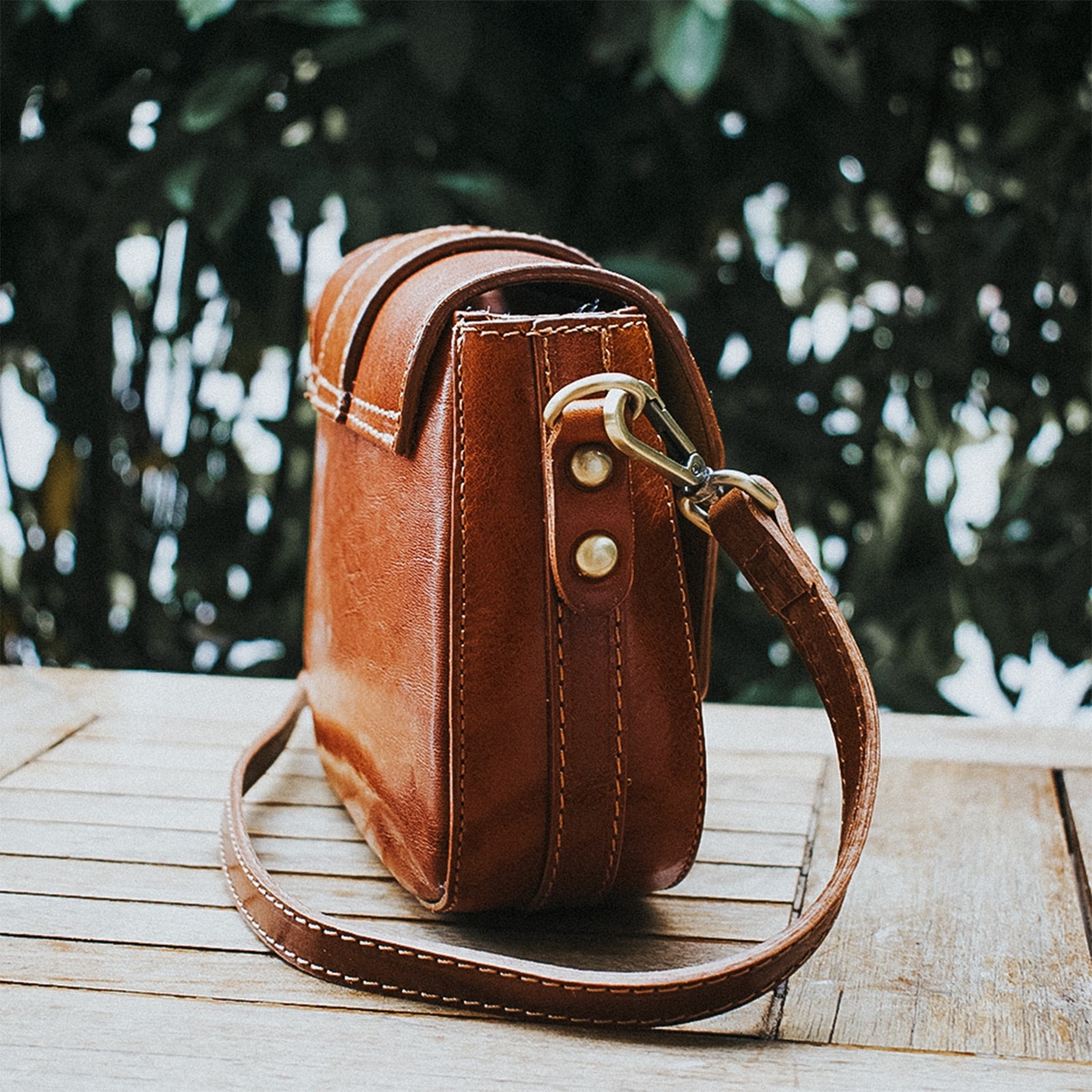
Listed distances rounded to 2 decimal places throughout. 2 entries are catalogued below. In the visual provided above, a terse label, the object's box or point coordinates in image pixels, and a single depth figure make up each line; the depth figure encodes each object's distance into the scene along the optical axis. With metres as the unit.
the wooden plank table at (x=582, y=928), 0.75
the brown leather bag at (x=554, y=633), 0.77
